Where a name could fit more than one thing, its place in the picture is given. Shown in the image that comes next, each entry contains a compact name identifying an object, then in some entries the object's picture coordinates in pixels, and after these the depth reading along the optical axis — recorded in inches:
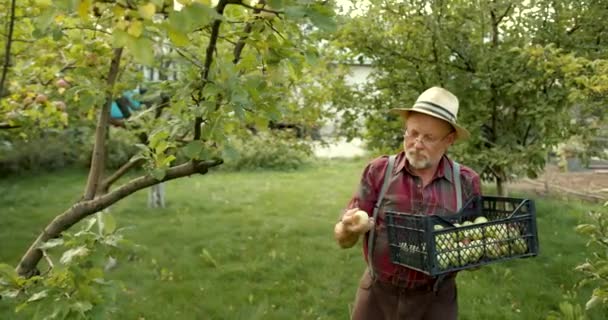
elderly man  105.5
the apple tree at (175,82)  54.9
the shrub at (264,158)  585.3
